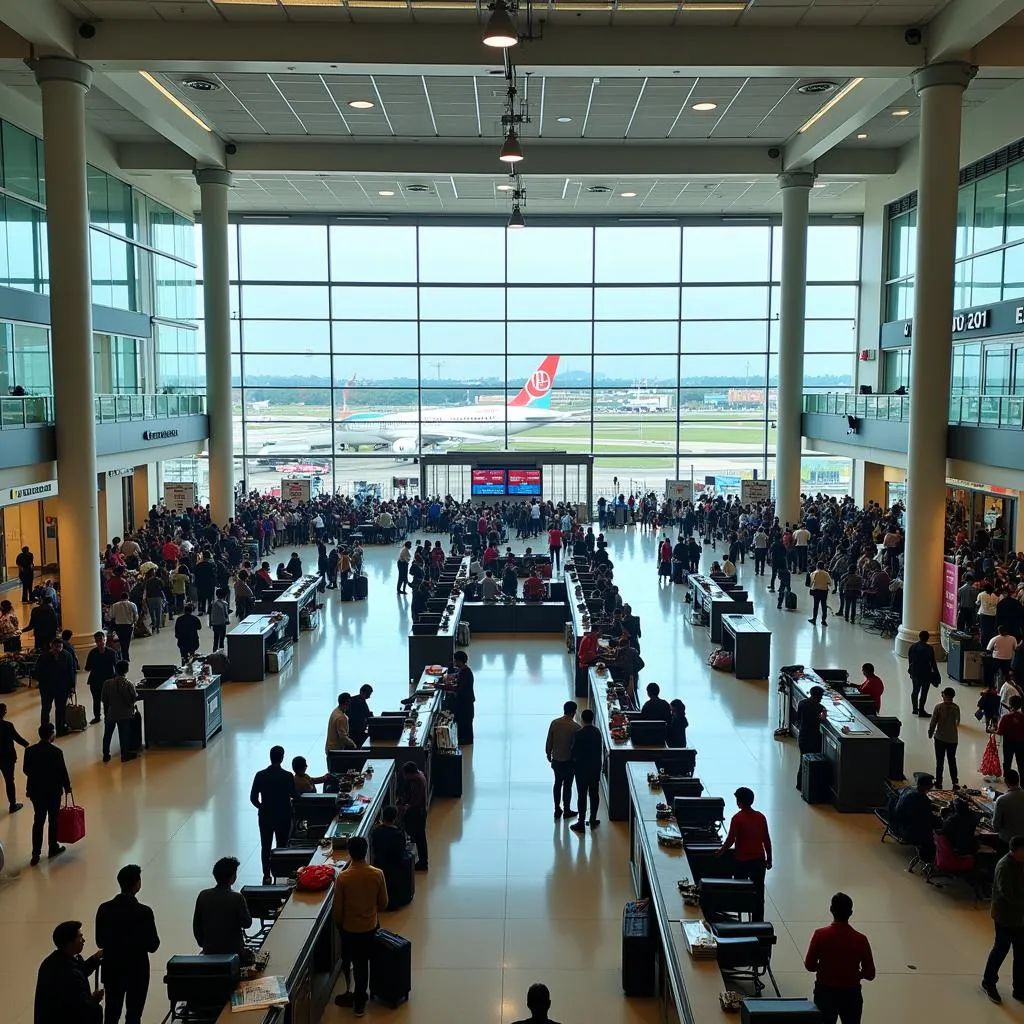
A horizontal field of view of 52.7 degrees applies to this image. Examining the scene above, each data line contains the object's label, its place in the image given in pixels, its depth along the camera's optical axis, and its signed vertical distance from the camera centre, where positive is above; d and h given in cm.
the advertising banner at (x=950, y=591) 1730 -319
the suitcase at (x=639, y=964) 751 -408
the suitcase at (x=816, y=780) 1131 -413
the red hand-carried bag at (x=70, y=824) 980 -404
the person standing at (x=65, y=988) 576 -329
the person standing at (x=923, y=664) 1376 -351
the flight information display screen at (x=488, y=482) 3481 -278
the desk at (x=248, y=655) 1645 -407
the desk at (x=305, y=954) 629 -352
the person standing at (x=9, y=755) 1059 -371
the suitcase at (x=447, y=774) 1144 -413
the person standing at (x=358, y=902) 713 -346
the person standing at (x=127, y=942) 661 -348
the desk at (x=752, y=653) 1659 -402
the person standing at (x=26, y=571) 2211 -371
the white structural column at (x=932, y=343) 1719 +100
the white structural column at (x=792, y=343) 2748 +158
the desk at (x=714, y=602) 1873 -376
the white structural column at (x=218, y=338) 2716 +163
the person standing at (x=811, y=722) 1203 -372
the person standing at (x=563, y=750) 1058 -357
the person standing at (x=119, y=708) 1238 -371
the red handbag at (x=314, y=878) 740 -344
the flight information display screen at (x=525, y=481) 3475 -272
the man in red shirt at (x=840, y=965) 632 -344
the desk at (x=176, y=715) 1318 -403
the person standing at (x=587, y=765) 1038 -369
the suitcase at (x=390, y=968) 731 -402
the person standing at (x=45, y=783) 952 -361
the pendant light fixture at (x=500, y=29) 912 +327
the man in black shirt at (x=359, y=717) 1190 -364
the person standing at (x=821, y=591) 1966 -365
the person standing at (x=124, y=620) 1681 -361
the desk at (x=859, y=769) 1109 -393
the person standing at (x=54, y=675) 1309 -352
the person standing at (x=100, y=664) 1336 -344
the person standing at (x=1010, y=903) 727 -351
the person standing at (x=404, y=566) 2274 -369
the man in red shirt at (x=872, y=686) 1293 -356
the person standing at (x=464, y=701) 1310 -380
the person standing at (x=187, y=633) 1578 -359
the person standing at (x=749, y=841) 823 -349
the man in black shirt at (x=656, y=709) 1162 -346
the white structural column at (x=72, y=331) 1689 +108
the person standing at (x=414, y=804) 934 -366
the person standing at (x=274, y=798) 924 -356
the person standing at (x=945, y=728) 1135 -358
